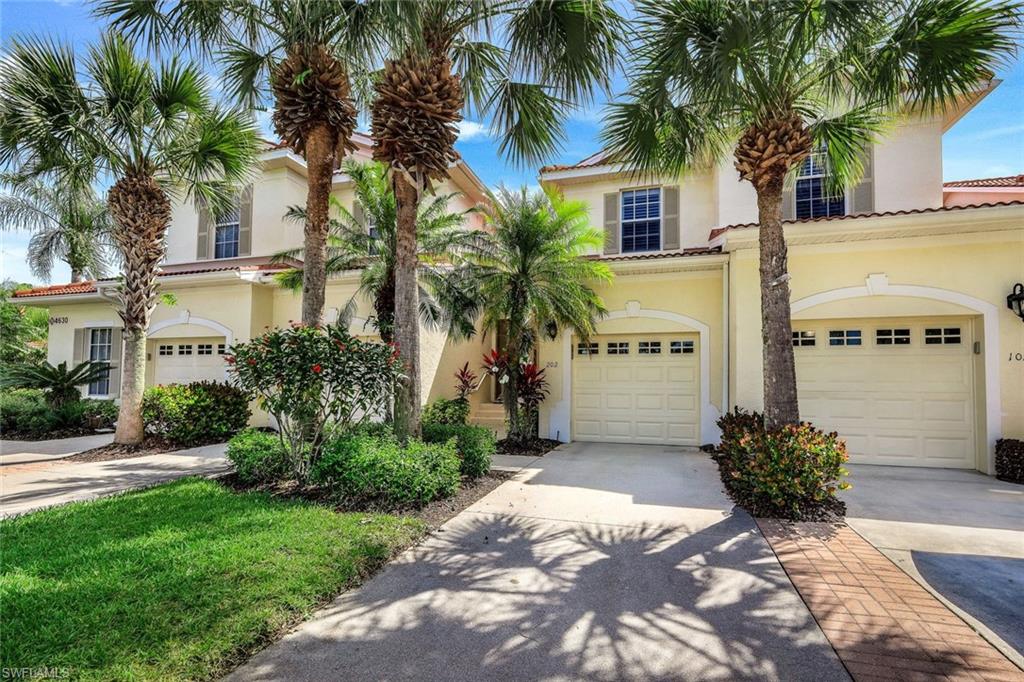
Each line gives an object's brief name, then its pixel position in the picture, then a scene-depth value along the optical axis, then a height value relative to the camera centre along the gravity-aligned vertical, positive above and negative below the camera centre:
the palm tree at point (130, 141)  8.41 +4.32
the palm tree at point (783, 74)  5.77 +3.98
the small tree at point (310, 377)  6.45 -0.19
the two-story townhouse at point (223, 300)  13.48 +1.90
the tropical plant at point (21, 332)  20.48 +1.33
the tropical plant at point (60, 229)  14.41 +4.45
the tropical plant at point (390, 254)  10.51 +2.56
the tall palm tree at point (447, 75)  6.55 +4.24
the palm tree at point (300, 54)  6.75 +4.70
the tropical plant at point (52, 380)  12.45 -0.50
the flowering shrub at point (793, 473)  5.89 -1.31
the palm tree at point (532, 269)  10.19 +2.11
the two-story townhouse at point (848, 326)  8.59 +0.88
